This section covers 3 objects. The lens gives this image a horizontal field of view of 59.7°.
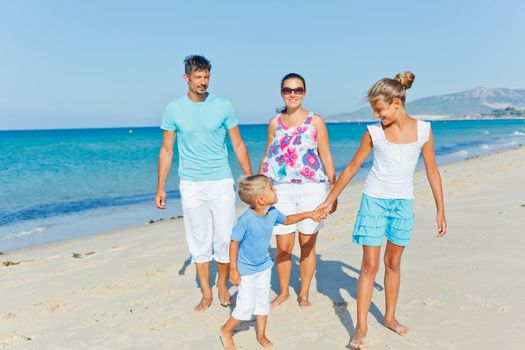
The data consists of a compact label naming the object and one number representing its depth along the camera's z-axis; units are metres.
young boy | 3.47
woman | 4.35
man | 4.34
